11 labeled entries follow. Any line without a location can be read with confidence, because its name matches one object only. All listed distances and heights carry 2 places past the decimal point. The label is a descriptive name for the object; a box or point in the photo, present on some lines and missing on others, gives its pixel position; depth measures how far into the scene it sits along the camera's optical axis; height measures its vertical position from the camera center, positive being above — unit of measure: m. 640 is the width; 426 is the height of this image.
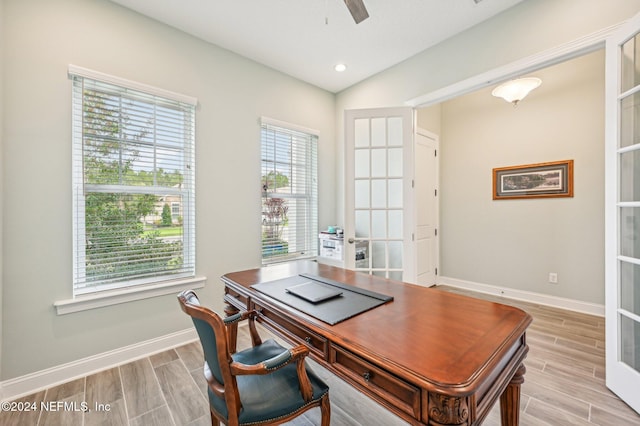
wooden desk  0.77 -0.47
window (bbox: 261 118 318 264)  3.26 +0.28
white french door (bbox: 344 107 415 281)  3.00 +0.24
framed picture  3.34 +0.42
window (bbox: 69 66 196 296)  2.10 +0.26
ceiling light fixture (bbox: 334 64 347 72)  3.21 +1.77
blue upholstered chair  1.00 -0.79
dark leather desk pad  1.22 -0.46
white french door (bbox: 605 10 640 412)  1.71 -0.02
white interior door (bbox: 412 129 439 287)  4.04 +0.10
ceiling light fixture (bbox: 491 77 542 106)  2.91 +1.39
